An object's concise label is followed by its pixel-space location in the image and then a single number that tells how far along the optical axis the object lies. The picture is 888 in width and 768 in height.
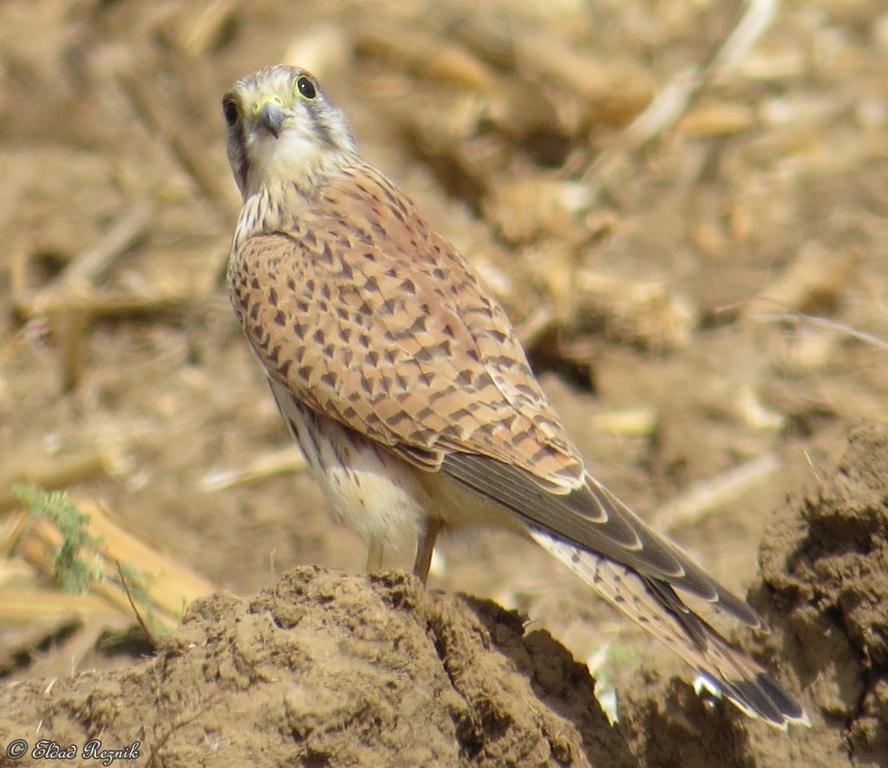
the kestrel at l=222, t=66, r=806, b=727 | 7.93
